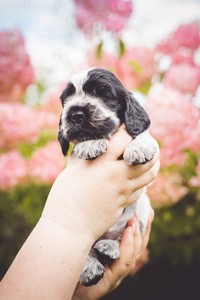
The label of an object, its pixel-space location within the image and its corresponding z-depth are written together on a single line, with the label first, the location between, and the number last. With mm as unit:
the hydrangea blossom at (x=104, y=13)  2533
